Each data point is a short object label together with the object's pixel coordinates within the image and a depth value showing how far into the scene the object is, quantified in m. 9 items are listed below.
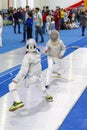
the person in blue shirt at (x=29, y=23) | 17.47
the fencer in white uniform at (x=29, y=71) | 6.94
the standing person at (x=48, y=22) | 24.33
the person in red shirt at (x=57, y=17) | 25.28
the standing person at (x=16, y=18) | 24.90
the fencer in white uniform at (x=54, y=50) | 8.99
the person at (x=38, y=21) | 18.00
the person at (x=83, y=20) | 23.52
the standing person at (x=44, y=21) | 23.98
